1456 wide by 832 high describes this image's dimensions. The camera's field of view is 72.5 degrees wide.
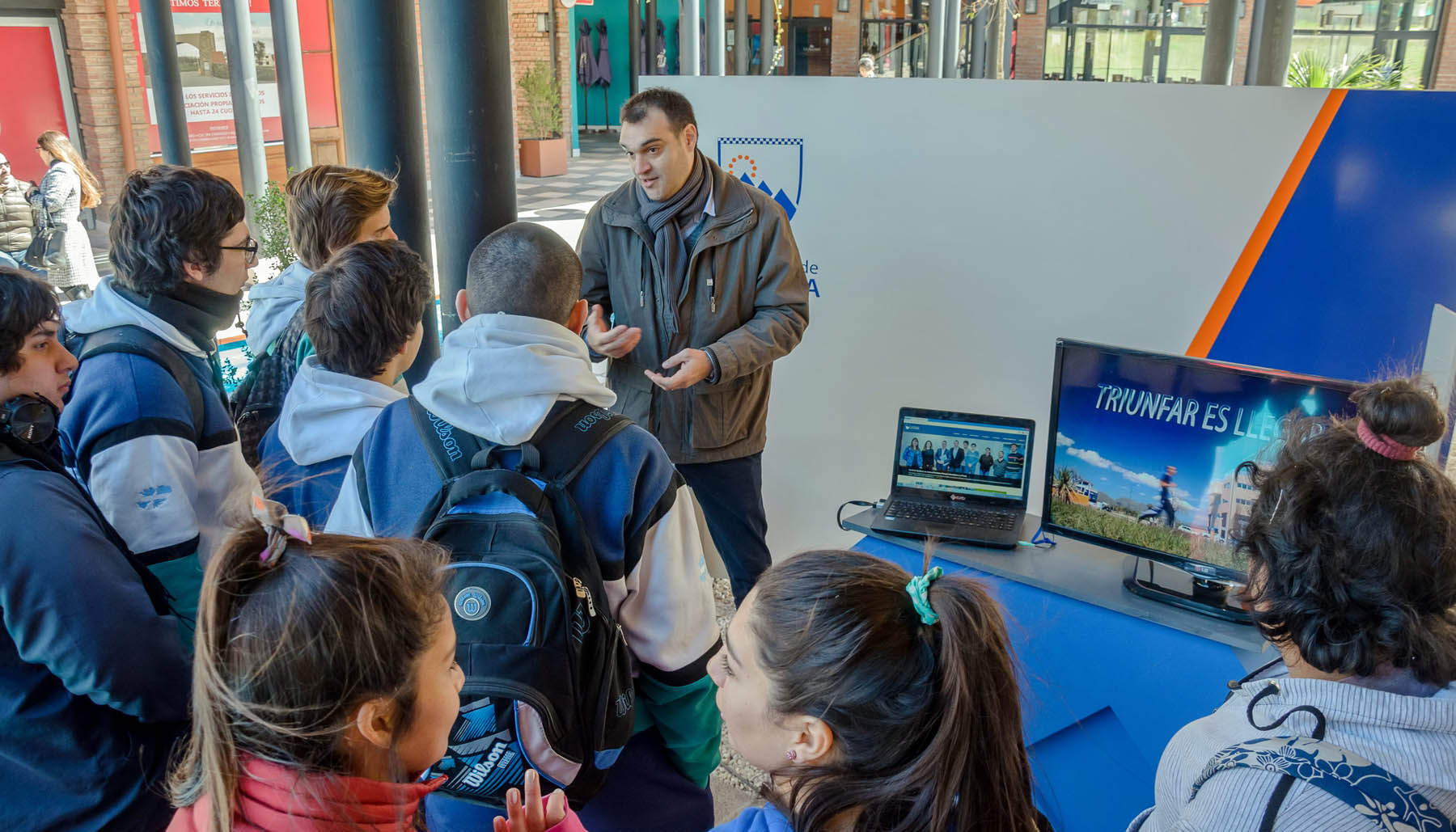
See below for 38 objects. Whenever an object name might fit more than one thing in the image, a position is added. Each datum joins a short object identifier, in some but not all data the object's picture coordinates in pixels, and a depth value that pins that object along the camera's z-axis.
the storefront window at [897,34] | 21.25
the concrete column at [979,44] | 18.67
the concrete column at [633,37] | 20.84
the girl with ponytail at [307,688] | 1.02
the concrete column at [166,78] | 6.88
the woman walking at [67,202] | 6.48
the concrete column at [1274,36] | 6.02
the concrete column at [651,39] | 20.64
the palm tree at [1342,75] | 8.80
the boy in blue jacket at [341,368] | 1.85
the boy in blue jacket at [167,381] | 1.71
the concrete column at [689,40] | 9.04
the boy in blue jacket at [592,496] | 1.51
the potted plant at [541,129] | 15.71
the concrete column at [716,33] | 8.40
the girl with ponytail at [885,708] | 1.08
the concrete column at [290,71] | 7.18
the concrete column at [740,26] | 13.97
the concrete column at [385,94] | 2.91
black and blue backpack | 1.35
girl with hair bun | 1.05
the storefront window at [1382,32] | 14.65
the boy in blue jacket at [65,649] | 1.36
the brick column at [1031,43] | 19.03
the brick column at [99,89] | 9.73
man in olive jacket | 2.83
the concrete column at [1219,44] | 6.86
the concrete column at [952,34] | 15.29
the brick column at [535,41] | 17.66
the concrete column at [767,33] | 16.50
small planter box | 15.60
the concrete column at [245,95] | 7.18
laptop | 2.30
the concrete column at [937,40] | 13.34
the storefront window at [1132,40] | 16.06
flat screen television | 1.96
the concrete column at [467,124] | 2.80
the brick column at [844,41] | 21.33
